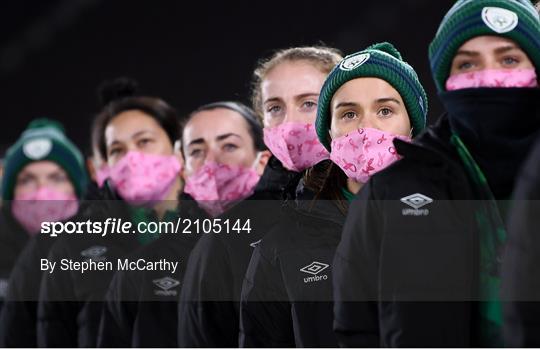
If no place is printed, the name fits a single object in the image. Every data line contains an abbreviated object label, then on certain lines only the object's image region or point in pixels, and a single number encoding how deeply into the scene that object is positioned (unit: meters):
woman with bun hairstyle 11.42
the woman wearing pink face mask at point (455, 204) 6.37
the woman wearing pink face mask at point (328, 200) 7.73
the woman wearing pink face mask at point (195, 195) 10.40
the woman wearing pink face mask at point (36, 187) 13.23
